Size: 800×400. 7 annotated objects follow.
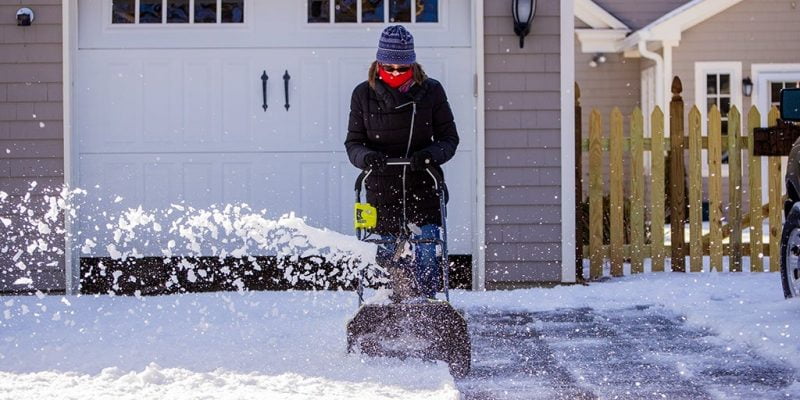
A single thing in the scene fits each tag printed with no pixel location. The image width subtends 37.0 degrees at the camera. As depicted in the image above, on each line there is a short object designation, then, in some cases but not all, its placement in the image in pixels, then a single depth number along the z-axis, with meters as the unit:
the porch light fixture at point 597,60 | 19.52
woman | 6.27
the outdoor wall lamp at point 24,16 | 9.36
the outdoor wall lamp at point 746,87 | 18.25
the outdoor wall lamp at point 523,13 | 9.32
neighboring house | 18.09
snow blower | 5.78
